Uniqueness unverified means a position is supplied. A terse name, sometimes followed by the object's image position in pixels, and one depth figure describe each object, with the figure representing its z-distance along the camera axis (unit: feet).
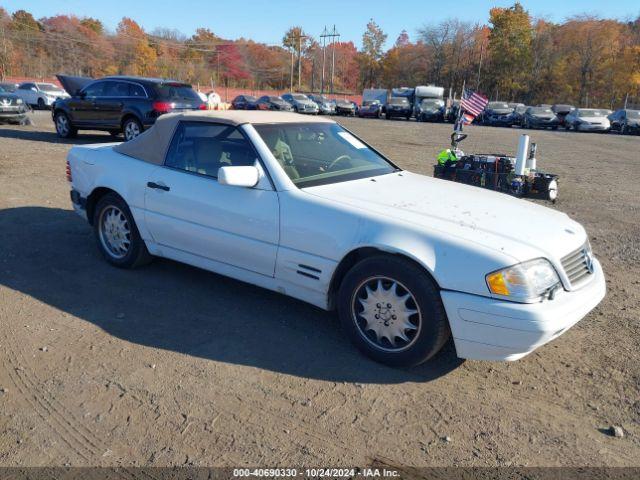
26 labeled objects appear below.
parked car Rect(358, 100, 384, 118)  134.82
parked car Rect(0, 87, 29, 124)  58.85
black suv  42.55
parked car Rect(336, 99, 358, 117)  143.84
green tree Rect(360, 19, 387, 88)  311.88
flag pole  33.15
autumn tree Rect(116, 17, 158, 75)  277.44
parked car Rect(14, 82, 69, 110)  101.96
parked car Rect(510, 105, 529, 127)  114.45
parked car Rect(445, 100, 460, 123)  120.73
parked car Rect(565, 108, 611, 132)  102.12
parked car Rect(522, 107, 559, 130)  108.78
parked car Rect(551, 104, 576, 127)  111.24
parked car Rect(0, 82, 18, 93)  96.99
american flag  34.56
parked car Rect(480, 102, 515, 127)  116.98
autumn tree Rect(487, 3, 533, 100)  224.74
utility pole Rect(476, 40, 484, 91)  236.24
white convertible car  10.34
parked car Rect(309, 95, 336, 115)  145.20
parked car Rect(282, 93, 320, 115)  137.08
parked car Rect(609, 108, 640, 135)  100.58
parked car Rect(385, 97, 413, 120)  128.26
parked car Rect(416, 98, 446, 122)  122.01
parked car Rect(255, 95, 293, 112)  134.82
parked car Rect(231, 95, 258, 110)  138.41
